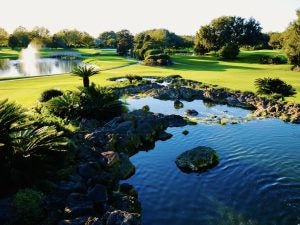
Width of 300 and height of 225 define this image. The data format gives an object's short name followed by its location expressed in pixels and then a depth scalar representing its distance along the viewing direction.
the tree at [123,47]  74.51
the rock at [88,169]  9.61
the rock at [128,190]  9.51
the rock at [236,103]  21.11
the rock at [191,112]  19.22
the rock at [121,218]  6.77
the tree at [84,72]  20.07
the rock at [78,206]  7.47
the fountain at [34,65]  47.48
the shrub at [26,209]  7.30
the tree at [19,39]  108.59
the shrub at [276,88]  20.93
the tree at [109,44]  122.85
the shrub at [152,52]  55.74
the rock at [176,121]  16.98
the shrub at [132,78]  30.89
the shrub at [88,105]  16.43
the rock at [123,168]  10.59
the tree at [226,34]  70.18
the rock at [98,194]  8.26
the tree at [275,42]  72.45
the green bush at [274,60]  51.41
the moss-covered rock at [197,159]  11.42
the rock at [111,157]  10.52
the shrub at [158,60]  49.56
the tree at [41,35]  114.82
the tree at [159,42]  62.19
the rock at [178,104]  21.62
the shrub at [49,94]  20.77
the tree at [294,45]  43.43
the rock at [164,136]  14.97
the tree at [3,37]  112.56
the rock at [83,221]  6.82
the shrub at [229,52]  56.67
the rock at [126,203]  8.31
